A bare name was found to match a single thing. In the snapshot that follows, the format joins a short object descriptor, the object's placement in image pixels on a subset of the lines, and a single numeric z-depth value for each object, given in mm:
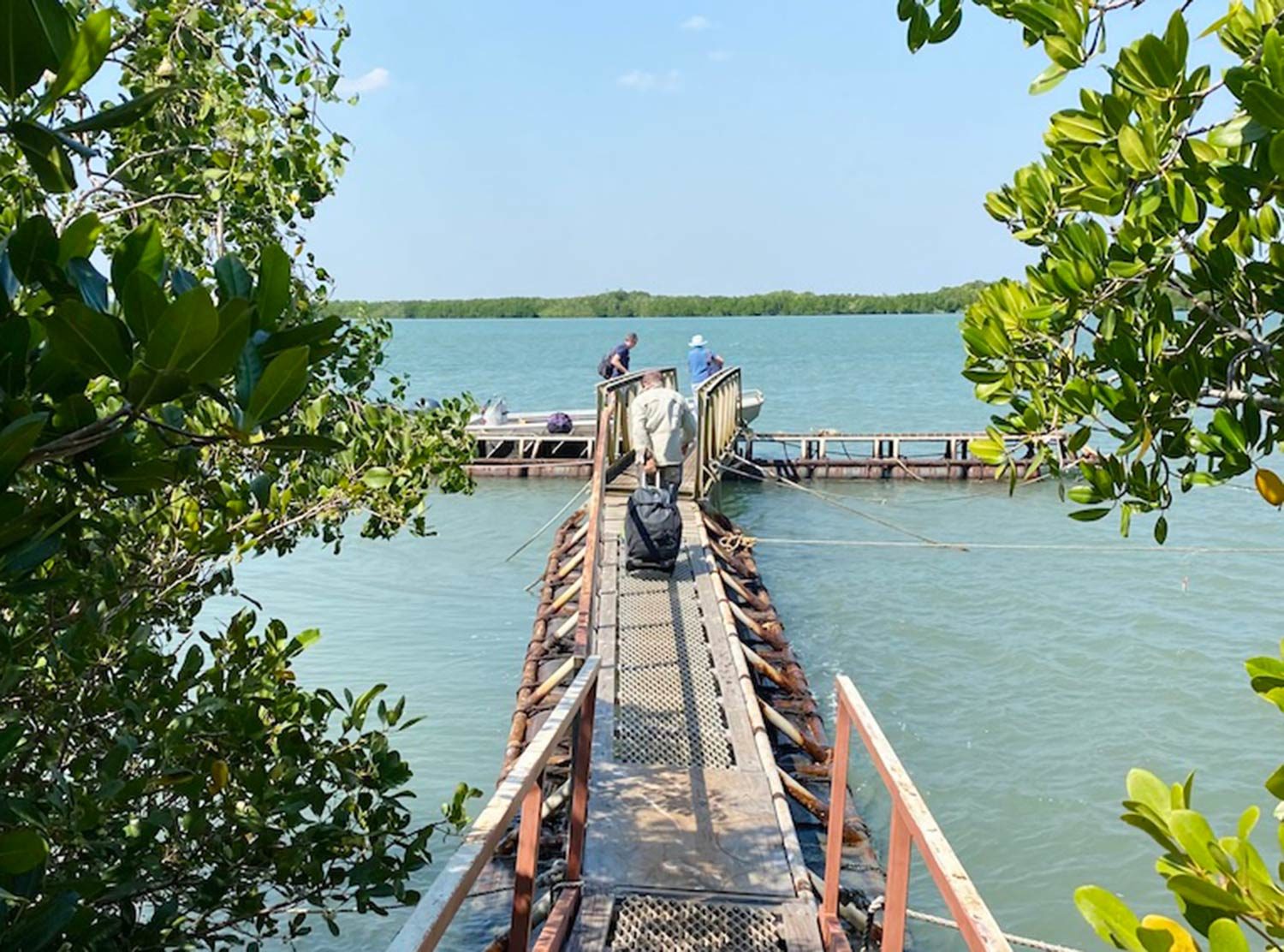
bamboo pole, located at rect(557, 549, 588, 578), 11156
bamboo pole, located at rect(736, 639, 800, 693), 7457
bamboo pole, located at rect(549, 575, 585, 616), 9617
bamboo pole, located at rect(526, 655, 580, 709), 7316
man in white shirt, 9133
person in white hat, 15656
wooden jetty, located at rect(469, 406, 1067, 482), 20953
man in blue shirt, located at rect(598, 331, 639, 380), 15508
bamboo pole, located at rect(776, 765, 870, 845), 5895
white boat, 21750
